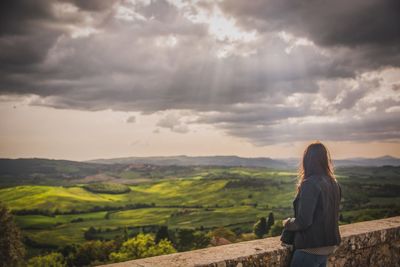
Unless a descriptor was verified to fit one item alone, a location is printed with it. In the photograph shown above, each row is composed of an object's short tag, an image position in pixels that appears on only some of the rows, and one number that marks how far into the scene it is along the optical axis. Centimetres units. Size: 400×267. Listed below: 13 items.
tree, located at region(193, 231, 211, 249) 5856
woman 348
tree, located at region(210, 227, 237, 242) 6757
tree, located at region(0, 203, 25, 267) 3903
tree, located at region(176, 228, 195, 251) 6412
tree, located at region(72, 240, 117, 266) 5209
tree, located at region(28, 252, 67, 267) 4874
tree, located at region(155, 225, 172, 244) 6775
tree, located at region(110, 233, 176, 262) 4309
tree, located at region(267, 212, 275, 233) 7548
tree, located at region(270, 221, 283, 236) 5954
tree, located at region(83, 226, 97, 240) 7997
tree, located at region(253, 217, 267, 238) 7360
